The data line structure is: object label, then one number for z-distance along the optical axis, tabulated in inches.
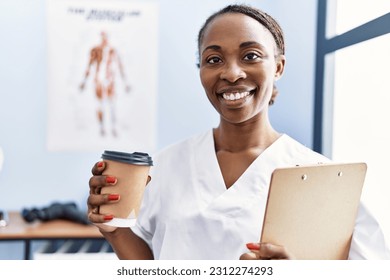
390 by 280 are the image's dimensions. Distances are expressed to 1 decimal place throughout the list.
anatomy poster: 56.6
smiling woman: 25.0
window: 31.0
